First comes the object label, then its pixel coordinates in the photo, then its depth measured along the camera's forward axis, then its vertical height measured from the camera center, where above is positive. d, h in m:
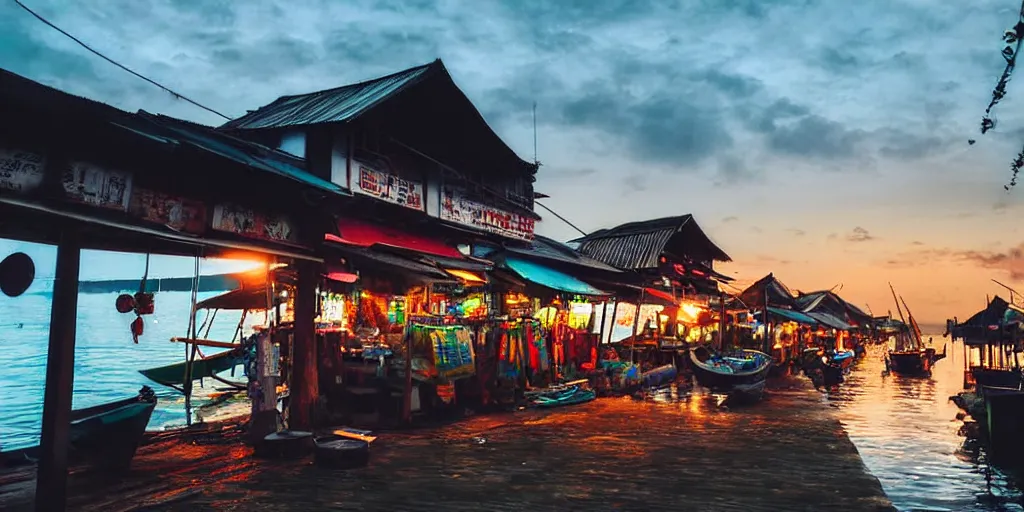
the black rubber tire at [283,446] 10.97 -2.68
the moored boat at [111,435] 9.13 -2.16
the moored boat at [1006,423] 15.07 -2.65
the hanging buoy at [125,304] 9.78 -0.13
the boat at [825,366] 33.56 -3.37
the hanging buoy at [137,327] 9.69 -0.51
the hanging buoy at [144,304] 9.83 -0.13
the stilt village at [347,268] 8.17 +0.87
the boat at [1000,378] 23.42 -2.37
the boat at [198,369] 16.50 -2.01
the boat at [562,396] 18.83 -2.91
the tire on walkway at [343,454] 10.33 -2.63
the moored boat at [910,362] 42.62 -3.34
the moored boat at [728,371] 22.91 -2.40
